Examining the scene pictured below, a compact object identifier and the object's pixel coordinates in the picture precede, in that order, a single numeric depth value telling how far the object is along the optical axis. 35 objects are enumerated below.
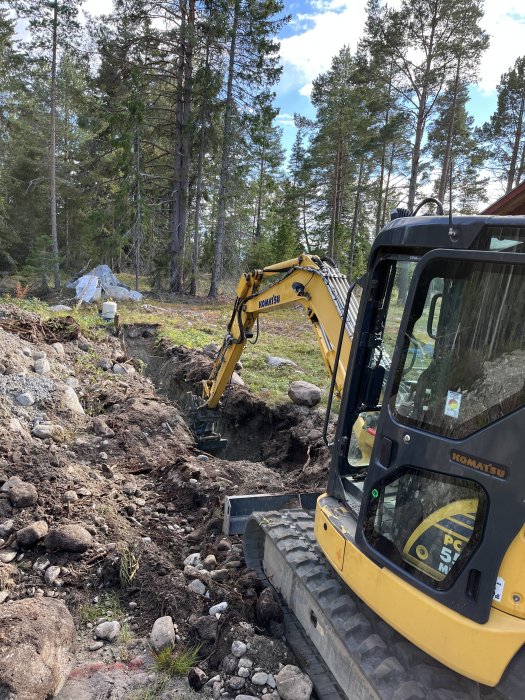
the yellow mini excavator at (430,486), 1.88
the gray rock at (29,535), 3.87
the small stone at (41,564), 3.73
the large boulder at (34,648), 2.54
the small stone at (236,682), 2.84
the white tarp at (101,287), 15.85
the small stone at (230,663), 2.95
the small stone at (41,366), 7.30
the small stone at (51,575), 3.63
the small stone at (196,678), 2.86
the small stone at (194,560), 3.98
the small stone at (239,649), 3.01
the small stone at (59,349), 8.36
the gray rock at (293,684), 2.75
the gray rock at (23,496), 4.25
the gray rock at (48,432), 5.80
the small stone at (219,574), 3.76
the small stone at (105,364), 8.80
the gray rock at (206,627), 3.21
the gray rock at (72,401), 6.59
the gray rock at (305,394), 8.27
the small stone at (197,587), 3.57
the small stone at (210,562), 3.90
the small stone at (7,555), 3.74
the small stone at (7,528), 4.00
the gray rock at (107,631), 3.24
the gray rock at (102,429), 6.28
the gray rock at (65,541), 3.89
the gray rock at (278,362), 10.74
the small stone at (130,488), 5.12
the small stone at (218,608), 3.38
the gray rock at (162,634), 3.13
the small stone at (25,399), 6.20
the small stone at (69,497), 4.51
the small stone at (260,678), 2.87
